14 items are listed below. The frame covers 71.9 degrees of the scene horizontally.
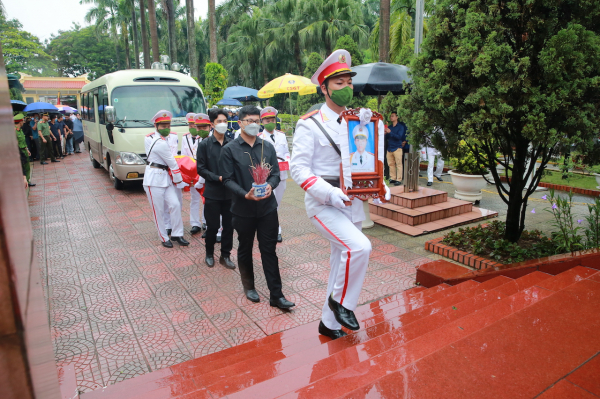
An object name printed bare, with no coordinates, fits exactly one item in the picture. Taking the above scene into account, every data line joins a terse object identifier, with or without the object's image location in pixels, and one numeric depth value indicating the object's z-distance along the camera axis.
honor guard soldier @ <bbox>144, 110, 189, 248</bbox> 6.40
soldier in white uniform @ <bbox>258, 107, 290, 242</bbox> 6.53
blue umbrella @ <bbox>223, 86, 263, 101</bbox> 19.73
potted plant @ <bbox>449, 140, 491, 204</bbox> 8.56
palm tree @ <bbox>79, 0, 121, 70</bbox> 46.94
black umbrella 8.41
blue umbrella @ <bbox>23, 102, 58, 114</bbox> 17.69
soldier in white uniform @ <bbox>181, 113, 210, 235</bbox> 6.72
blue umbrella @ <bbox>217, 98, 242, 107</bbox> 19.22
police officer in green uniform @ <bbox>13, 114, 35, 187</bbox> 9.65
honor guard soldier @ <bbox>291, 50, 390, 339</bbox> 3.14
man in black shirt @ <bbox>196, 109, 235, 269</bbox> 5.62
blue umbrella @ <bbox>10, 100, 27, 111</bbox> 10.79
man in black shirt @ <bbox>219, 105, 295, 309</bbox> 4.33
